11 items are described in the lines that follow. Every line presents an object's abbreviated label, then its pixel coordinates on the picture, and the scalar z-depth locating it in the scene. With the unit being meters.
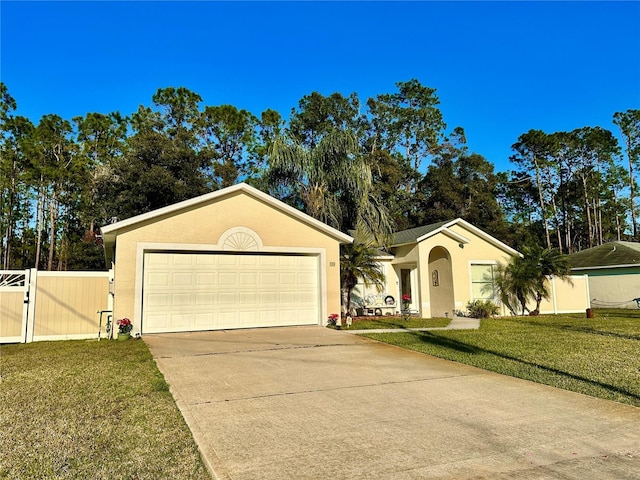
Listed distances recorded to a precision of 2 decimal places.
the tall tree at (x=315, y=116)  34.00
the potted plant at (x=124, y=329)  10.95
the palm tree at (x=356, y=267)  15.27
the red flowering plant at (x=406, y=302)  15.95
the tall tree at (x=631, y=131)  40.22
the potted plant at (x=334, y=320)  13.53
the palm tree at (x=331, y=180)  19.02
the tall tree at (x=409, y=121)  38.69
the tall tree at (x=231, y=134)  35.03
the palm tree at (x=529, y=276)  17.56
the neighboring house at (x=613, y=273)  22.36
